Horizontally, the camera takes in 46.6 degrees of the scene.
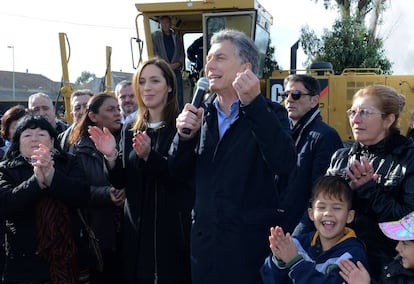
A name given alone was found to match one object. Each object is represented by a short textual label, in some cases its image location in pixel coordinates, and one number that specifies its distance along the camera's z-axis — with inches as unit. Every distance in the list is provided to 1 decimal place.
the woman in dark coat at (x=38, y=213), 124.4
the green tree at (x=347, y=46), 703.7
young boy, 93.9
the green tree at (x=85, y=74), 2527.1
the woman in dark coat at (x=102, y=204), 145.0
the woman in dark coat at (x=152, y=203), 119.8
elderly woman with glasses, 99.0
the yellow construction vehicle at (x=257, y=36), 311.7
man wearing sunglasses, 142.6
